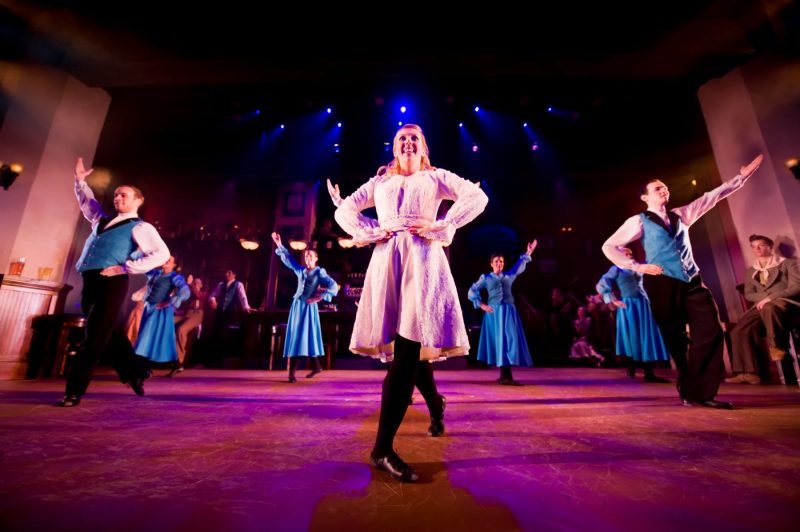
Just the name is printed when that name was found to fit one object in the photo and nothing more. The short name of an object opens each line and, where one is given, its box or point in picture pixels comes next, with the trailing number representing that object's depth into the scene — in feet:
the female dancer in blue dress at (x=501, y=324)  15.35
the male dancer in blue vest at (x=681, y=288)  8.73
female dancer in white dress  4.52
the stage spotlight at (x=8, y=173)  15.76
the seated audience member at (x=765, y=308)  14.08
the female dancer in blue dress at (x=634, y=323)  16.27
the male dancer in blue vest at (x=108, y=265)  9.02
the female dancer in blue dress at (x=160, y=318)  16.76
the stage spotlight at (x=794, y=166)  15.03
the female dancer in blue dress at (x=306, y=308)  15.83
